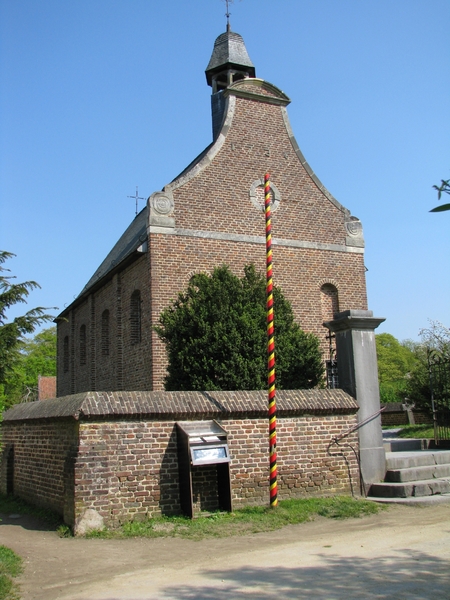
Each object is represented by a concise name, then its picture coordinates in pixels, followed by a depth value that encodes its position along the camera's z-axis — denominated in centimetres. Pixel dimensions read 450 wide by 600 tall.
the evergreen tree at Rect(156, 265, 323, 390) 1229
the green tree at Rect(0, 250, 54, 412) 807
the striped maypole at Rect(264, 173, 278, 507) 923
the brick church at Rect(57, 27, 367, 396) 1700
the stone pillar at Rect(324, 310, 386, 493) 1059
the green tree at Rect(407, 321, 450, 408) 1977
